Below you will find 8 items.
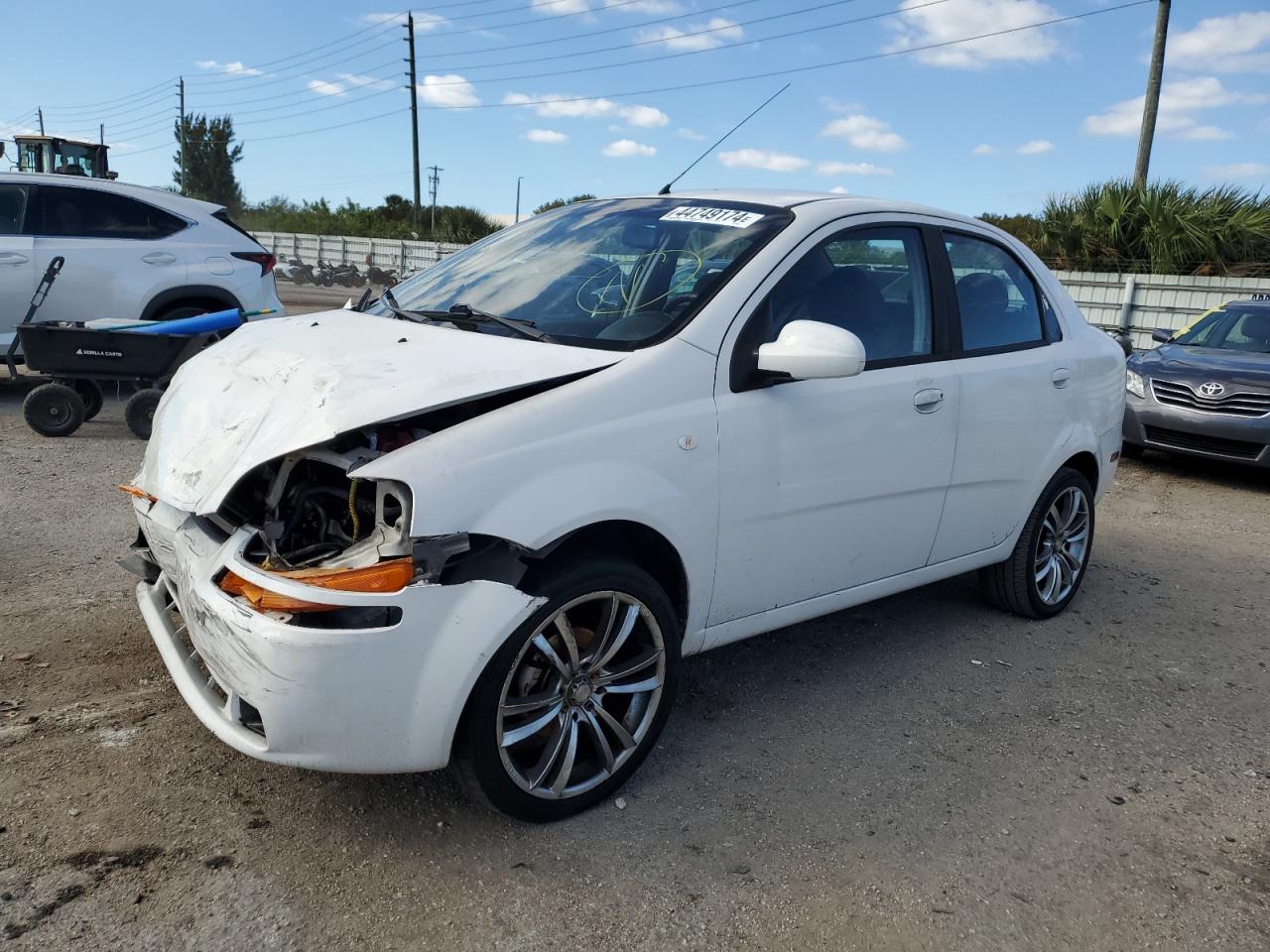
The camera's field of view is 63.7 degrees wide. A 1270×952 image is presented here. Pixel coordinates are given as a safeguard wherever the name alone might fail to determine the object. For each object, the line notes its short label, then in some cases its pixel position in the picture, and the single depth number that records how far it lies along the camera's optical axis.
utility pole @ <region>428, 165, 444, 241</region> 45.11
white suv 8.26
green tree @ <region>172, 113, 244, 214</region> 66.56
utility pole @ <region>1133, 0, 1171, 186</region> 19.73
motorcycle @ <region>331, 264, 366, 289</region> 32.78
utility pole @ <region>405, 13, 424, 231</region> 44.47
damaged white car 2.56
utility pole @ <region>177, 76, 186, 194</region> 66.31
